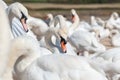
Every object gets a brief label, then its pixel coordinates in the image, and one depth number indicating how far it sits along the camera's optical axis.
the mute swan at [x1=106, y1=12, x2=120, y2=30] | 17.99
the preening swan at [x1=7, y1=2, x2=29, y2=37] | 8.03
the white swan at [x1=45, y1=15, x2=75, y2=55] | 8.71
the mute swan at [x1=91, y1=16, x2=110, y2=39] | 15.09
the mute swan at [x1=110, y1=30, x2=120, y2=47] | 13.50
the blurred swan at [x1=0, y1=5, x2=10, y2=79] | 4.32
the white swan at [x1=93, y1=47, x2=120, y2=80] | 6.02
